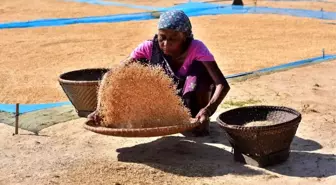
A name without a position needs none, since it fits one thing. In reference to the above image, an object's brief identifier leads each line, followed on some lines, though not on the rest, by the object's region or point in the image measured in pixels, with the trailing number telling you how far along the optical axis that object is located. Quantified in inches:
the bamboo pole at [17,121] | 261.1
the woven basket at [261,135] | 205.7
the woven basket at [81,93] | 268.6
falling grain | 228.7
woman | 231.6
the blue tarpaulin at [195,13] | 672.9
